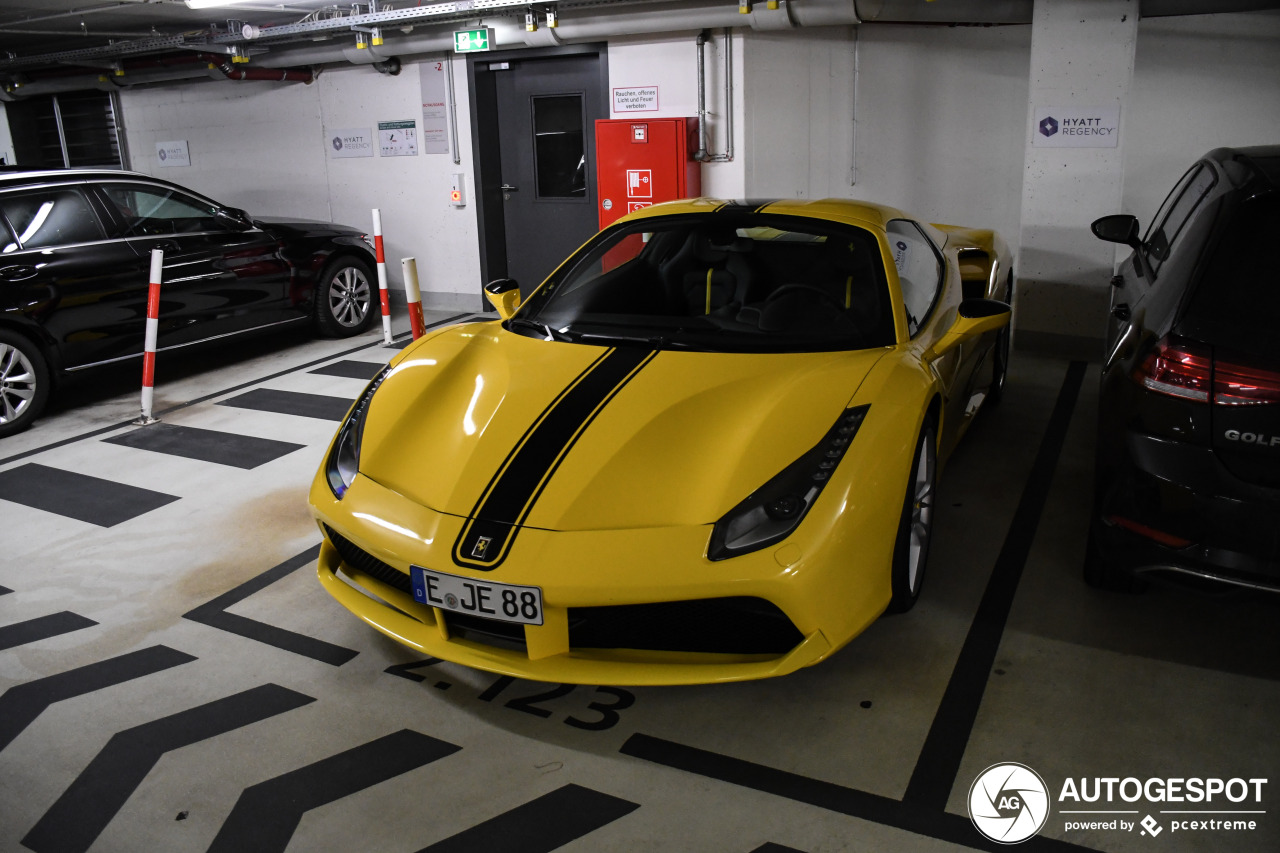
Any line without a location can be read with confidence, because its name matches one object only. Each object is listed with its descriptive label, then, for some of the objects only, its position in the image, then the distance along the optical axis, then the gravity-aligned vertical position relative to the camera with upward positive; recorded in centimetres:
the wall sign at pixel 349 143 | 903 +47
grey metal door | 795 +25
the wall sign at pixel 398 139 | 872 +47
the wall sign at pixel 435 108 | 841 +71
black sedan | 557 -48
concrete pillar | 582 +1
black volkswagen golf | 241 -66
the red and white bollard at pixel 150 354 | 552 -91
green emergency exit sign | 732 +113
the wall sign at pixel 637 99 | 744 +65
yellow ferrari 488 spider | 234 -77
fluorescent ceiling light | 665 +136
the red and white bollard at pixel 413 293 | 553 -59
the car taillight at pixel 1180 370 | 248 -54
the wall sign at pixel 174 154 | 1048 +49
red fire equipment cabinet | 708 +15
